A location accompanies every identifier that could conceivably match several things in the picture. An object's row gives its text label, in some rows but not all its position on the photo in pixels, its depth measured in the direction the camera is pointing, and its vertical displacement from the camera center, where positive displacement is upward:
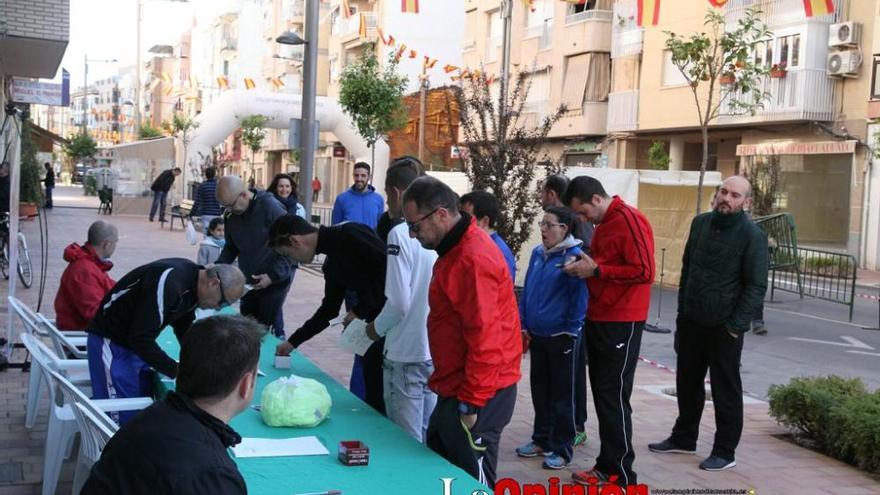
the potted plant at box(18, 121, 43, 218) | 22.61 -0.51
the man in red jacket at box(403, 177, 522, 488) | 3.81 -0.62
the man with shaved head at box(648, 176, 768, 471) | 5.83 -0.70
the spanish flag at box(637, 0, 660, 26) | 28.53 +5.45
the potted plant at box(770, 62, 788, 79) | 27.47 +3.59
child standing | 10.73 -0.87
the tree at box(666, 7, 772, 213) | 10.82 +1.61
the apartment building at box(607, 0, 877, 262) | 26.42 +2.42
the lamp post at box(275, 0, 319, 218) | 15.38 +1.02
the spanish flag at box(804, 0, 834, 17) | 19.25 +4.01
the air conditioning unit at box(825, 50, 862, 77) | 25.95 +3.74
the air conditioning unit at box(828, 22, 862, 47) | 25.88 +4.55
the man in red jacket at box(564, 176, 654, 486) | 5.32 -0.72
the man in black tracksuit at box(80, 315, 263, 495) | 2.24 -0.66
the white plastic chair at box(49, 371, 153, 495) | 3.96 -1.16
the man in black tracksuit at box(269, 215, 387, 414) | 4.88 -0.41
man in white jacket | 4.43 -0.72
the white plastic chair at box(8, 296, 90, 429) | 5.88 -1.34
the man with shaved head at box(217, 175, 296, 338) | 7.40 -0.56
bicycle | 13.36 -1.50
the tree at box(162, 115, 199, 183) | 36.56 +1.67
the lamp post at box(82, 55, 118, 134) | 85.57 +7.89
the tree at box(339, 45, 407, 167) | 27.86 +2.33
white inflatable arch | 34.16 +2.02
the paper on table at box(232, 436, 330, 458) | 3.65 -1.10
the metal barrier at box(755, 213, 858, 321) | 15.82 -1.25
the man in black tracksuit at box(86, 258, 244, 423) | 4.54 -0.73
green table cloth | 3.32 -1.11
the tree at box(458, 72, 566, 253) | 10.80 +0.21
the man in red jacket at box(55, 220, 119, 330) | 6.43 -0.75
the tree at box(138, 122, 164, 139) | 75.50 +2.66
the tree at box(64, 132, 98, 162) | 81.06 +1.22
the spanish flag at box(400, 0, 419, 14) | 30.64 +5.75
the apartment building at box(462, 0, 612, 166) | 34.53 +4.58
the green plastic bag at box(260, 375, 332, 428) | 4.10 -1.02
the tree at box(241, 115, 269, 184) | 36.59 +1.78
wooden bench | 27.44 -1.33
